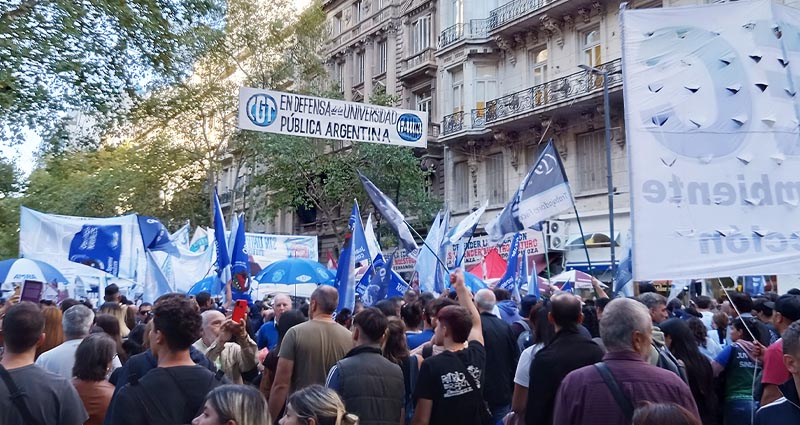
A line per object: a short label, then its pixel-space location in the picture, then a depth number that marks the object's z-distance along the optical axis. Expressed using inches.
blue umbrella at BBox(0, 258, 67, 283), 509.0
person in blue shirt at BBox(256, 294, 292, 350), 302.0
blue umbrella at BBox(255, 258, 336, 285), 582.6
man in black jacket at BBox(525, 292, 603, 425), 174.7
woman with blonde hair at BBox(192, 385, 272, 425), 102.0
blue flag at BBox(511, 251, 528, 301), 557.8
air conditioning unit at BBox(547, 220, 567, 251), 931.7
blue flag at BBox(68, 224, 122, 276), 575.8
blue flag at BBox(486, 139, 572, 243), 394.6
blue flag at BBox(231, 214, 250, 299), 391.2
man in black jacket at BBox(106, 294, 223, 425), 133.3
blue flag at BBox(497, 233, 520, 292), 514.9
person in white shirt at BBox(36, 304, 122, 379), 202.8
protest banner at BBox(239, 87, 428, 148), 339.6
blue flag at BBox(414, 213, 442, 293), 487.5
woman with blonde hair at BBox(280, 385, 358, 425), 105.9
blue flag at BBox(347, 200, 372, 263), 443.8
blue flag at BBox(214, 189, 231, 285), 408.8
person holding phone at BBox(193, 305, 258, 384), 206.4
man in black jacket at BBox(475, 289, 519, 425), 245.3
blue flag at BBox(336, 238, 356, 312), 339.3
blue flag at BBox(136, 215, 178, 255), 586.6
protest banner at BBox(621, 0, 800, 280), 191.3
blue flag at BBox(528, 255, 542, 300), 534.4
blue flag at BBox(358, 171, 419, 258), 397.4
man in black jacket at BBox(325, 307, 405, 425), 175.0
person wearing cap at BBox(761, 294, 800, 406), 163.2
